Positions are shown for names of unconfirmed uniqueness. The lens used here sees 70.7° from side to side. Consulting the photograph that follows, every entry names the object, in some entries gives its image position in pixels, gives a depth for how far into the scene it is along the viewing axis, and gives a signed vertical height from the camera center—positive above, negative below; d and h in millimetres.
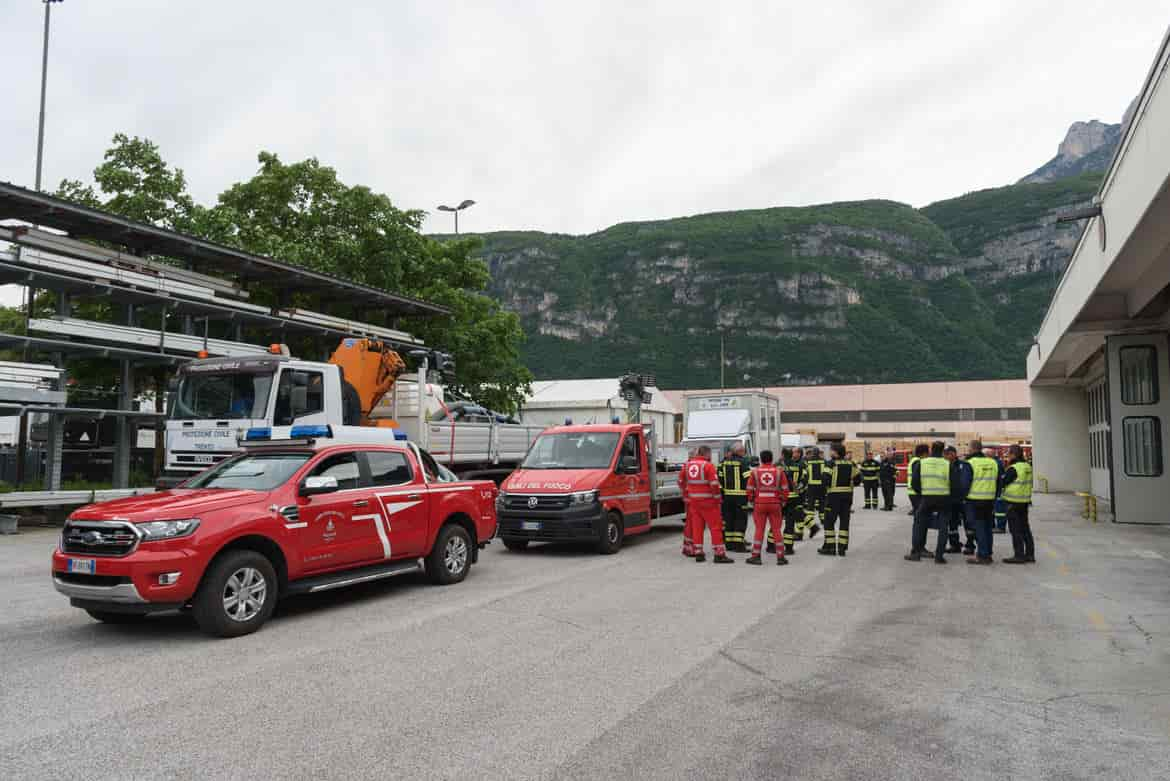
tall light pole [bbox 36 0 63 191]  30656 +14432
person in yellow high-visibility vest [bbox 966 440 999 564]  11766 -731
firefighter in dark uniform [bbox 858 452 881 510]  22641 -846
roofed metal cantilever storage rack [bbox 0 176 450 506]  17062 +3581
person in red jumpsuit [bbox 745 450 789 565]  11602 -686
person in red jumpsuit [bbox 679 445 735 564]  11789 -786
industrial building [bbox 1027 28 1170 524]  9750 +2632
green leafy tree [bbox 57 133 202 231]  25969 +8233
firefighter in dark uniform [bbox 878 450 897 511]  22688 -949
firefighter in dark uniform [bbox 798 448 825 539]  13336 -545
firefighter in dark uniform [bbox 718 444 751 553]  12672 -750
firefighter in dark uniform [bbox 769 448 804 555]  13133 -1050
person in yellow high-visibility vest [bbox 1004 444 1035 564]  11820 -814
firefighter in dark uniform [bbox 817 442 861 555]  12562 -796
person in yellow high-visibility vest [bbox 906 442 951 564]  11852 -681
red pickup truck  6699 -816
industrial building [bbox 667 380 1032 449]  62938 +2980
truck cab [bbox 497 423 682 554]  12336 -667
